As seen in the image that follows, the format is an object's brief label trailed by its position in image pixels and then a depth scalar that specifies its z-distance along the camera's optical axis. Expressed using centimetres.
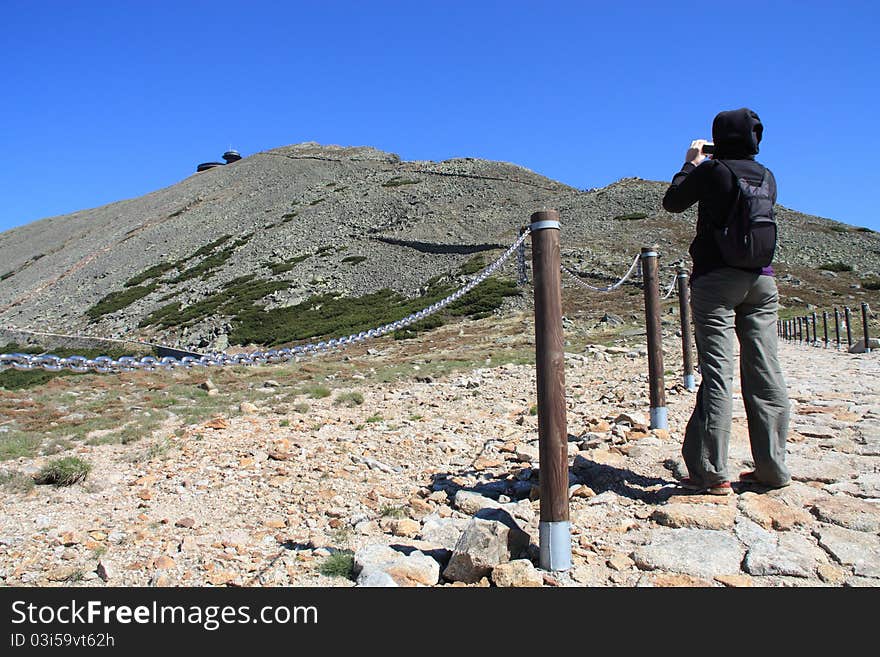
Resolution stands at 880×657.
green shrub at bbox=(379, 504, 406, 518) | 420
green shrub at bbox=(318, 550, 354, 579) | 322
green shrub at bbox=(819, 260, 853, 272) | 3212
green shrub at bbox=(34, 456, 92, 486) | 513
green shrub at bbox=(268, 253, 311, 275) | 4150
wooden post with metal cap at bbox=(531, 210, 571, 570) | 306
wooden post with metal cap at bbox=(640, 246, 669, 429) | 560
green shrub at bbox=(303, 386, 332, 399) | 918
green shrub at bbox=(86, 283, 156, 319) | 4044
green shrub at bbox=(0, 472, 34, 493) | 503
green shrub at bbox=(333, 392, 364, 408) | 863
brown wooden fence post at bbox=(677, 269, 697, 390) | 827
